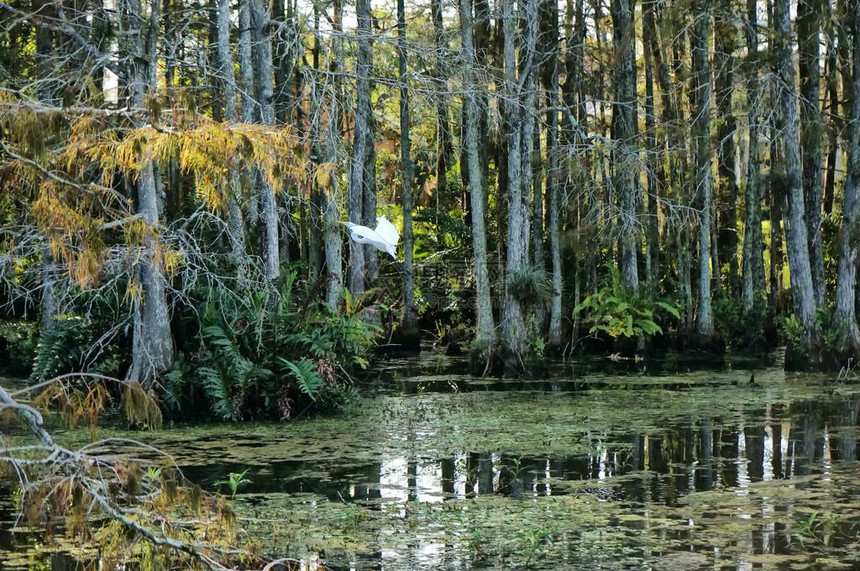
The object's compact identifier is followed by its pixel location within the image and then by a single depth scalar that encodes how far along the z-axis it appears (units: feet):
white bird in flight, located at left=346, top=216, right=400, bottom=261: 61.26
